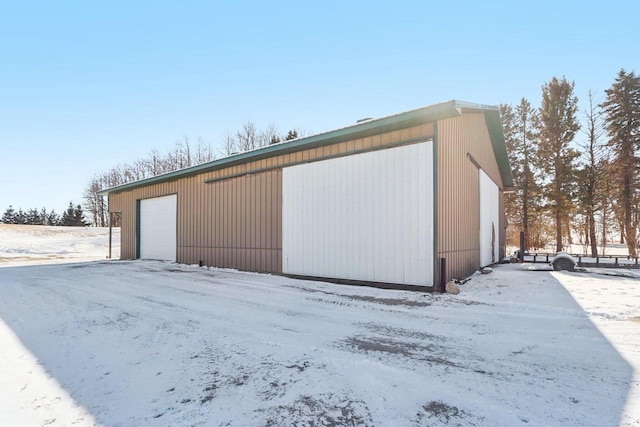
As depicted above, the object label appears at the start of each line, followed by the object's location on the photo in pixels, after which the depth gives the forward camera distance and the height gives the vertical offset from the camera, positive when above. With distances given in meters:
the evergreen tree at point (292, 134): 32.27 +9.27
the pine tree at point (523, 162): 22.97 +4.56
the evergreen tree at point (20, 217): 52.23 +1.36
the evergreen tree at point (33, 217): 51.41 +1.34
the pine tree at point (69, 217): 44.81 +1.14
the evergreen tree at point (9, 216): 52.02 +1.54
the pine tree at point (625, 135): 17.17 +4.90
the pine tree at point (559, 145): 20.36 +5.16
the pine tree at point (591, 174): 18.75 +2.92
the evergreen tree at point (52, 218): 50.37 +1.14
